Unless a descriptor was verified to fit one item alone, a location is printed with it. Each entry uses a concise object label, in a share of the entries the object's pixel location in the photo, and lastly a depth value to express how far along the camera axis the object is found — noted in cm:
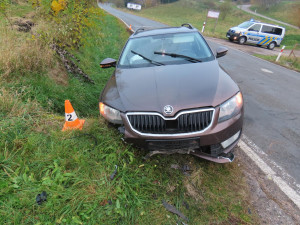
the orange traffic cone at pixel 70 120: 260
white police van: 1564
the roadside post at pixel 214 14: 1893
